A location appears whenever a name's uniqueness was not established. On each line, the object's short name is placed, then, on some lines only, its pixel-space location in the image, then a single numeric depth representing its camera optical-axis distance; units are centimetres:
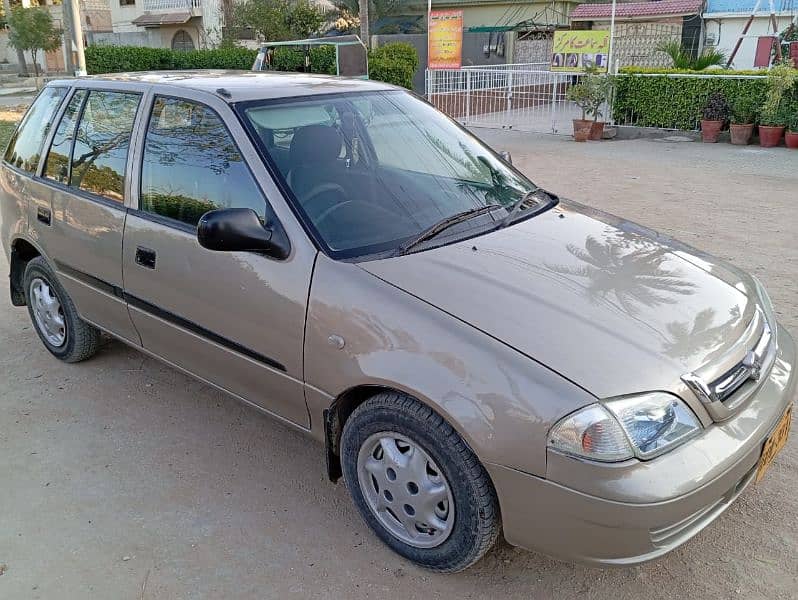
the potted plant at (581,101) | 1339
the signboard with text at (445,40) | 1619
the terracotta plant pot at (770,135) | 1201
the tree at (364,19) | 2245
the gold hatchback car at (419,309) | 220
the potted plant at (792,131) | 1177
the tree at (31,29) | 3359
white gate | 1628
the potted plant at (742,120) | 1234
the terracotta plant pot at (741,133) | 1242
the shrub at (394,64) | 1950
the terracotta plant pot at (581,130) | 1366
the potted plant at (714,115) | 1273
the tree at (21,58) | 3691
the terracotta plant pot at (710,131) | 1278
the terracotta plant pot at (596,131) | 1377
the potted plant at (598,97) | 1346
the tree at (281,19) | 2953
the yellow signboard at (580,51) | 1409
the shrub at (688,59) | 1445
